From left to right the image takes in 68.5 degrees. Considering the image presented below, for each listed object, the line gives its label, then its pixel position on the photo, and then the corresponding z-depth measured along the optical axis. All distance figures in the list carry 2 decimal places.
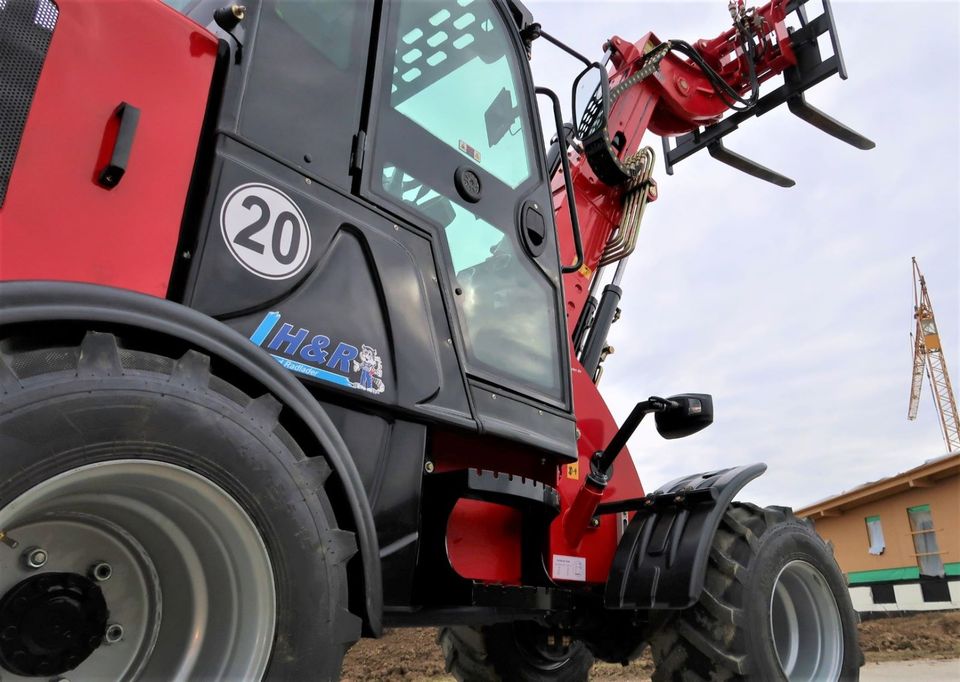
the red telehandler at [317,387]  1.33
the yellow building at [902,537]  13.80
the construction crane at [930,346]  46.91
